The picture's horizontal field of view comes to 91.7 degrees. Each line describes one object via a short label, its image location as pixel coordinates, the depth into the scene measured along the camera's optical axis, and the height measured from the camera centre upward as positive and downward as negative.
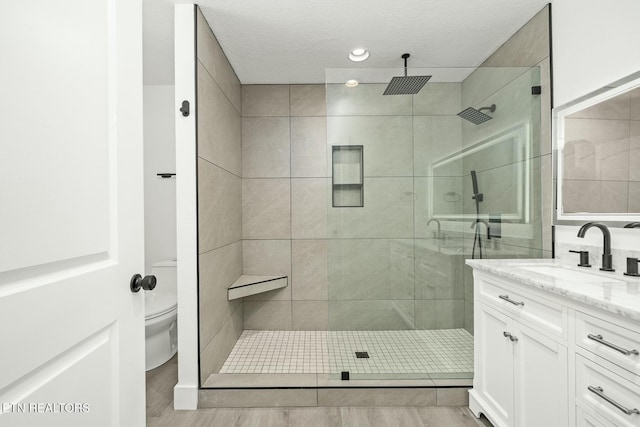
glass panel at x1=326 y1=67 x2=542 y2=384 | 2.00 +0.00
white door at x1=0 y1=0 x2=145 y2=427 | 0.61 +0.00
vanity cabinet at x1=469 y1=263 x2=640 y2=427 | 0.96 -0.55
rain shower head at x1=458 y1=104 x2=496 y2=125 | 2.03 +0.63
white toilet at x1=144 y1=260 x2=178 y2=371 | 2.21 -0.74
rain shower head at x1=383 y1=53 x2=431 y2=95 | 2.00 +0.82
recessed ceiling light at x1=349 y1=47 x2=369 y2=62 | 2.43 +1.27
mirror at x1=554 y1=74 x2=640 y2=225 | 1.42 +0.28
